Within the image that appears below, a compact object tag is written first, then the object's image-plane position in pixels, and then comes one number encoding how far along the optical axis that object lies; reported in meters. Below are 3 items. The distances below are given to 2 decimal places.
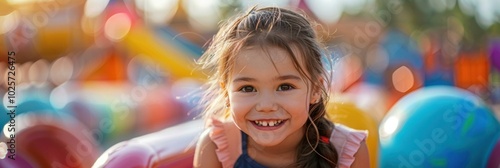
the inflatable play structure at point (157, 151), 2.27
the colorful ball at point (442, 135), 2.63
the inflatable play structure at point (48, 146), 2.68
